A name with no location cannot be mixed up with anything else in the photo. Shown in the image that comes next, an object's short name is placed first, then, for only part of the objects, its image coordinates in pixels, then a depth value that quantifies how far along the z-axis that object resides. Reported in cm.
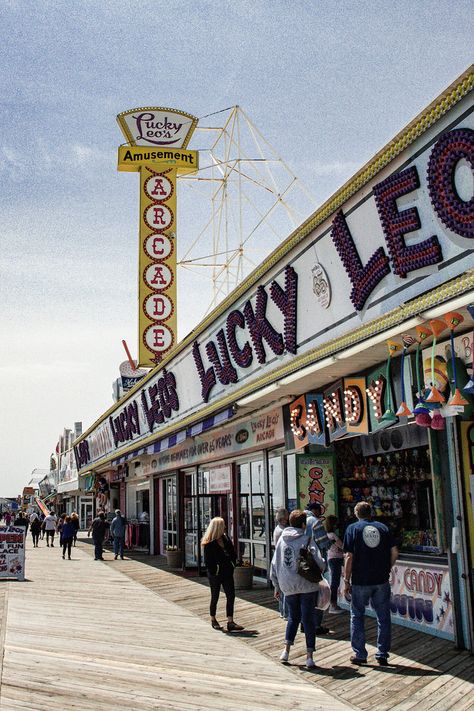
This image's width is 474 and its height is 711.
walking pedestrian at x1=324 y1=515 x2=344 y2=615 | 1090
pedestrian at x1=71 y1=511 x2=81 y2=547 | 2582
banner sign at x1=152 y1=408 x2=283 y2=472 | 1378
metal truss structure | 1939
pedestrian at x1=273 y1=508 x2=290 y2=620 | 1033
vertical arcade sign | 2220
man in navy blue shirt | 766
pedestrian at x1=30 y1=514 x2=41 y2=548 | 3328
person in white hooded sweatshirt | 774
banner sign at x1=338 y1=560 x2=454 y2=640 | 881
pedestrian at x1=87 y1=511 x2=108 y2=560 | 2367
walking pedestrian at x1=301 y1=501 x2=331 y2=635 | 961
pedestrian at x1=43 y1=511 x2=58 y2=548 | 3186
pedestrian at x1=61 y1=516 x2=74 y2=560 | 2443
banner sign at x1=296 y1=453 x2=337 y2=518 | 1201
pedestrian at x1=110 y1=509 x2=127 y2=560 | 2399
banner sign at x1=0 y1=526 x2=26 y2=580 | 1747
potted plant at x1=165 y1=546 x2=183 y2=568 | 2042
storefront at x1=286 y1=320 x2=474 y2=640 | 768
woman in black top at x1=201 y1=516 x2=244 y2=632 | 1012
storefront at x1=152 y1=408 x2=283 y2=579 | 1443
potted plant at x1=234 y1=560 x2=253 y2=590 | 1444
